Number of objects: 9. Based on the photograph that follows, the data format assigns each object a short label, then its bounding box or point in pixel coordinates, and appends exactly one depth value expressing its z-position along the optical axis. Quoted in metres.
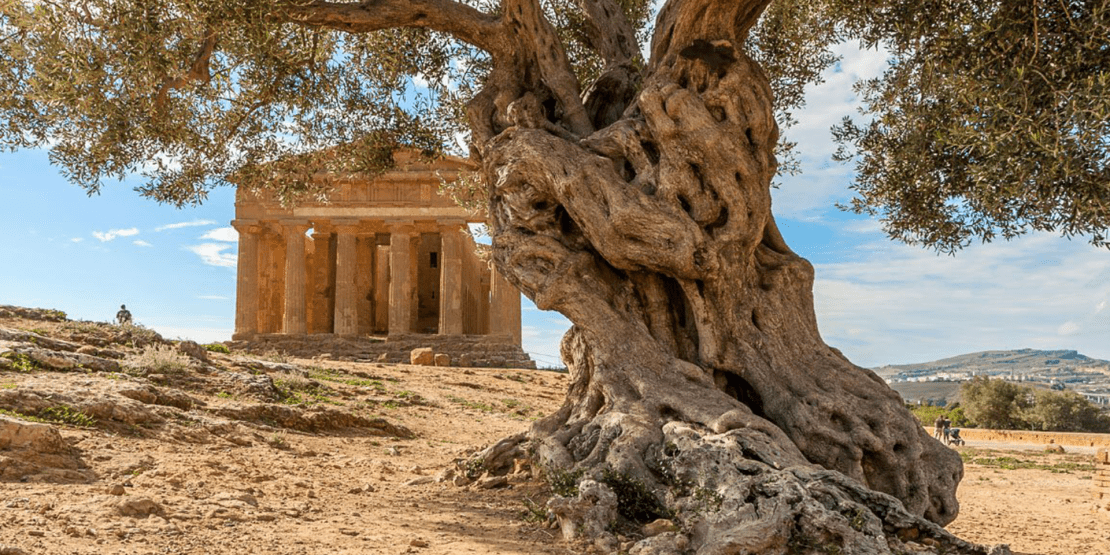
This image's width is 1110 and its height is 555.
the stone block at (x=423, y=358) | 25.73
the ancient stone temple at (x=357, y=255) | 31.84
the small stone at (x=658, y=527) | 5.51
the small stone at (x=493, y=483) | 7.58
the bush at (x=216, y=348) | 17.94
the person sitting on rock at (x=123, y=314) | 23.38
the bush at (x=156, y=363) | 11.82
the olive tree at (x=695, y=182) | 5.77
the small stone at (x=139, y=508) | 5.71
